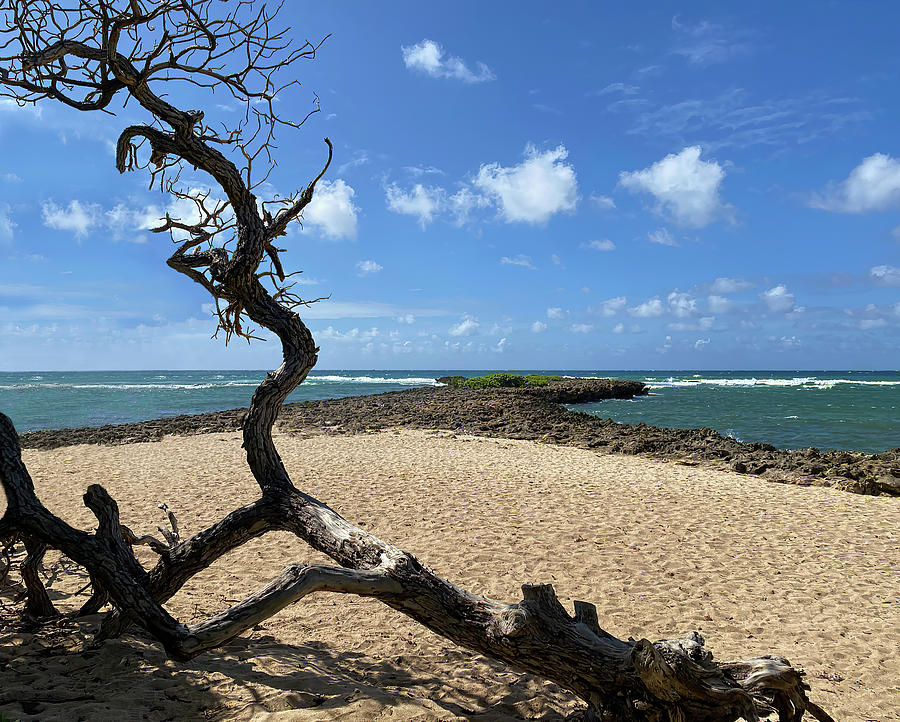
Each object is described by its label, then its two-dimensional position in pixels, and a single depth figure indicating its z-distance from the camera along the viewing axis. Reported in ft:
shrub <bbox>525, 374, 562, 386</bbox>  139.27
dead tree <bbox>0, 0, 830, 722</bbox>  9.60
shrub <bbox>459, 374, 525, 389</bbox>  138.41
